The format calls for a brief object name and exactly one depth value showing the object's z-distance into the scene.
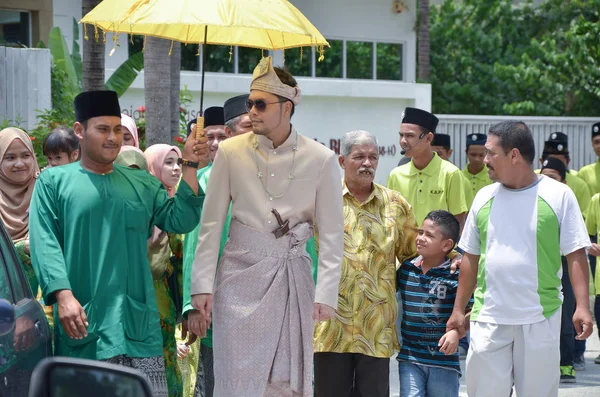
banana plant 14.12
